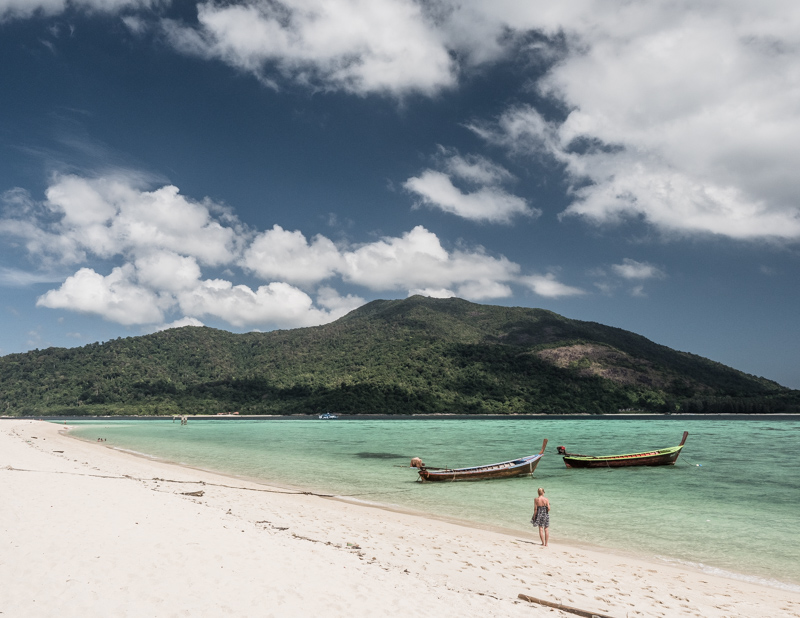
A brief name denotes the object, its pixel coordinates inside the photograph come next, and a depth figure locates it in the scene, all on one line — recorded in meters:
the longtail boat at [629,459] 32.84
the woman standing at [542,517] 14.61
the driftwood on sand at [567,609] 8.32
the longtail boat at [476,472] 26.95
